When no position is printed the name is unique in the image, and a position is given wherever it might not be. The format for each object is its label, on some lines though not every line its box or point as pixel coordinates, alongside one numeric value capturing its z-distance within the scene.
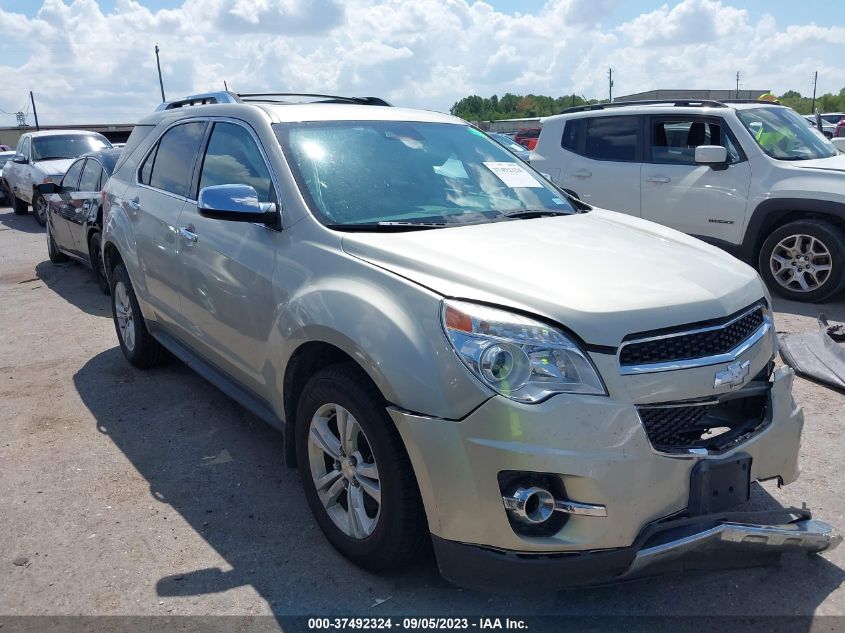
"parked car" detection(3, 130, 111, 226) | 14.88
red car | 27.94
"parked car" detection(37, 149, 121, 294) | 8.19
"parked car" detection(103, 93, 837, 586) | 2.43
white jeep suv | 7.15
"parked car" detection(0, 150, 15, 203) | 20.30
